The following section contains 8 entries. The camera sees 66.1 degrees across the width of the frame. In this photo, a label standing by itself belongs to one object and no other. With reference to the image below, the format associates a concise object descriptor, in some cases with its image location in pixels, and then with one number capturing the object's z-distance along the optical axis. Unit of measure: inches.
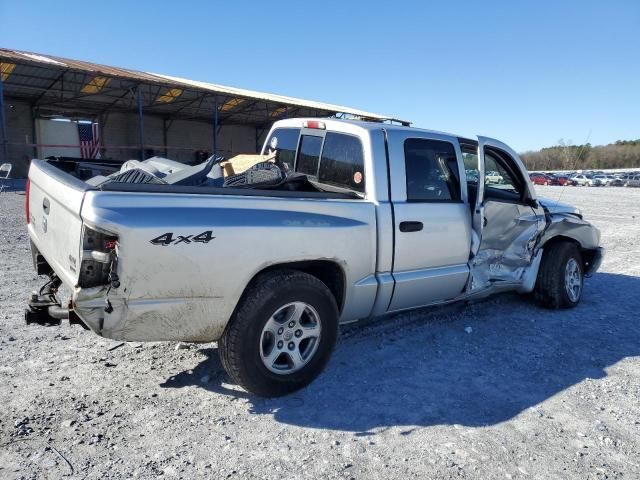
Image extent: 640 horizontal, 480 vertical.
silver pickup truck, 109.0
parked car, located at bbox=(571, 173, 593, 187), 2170.9
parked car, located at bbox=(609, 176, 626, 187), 2112.5
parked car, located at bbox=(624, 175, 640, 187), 2071.9
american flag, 1149.7
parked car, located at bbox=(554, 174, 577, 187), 2092.8
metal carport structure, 835.4
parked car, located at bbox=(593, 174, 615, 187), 2137.1
